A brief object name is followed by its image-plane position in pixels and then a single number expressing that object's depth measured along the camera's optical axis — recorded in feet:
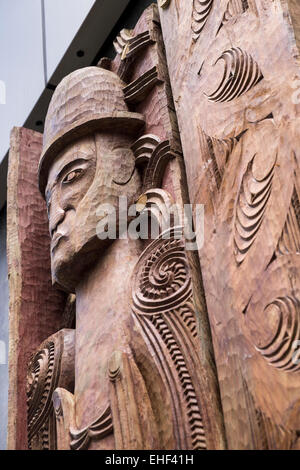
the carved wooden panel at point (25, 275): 6.68
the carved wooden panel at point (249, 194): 4.39
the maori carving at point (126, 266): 4.98
